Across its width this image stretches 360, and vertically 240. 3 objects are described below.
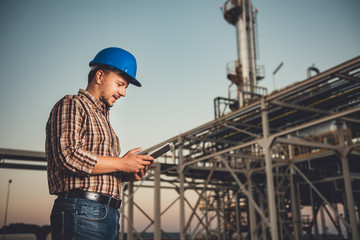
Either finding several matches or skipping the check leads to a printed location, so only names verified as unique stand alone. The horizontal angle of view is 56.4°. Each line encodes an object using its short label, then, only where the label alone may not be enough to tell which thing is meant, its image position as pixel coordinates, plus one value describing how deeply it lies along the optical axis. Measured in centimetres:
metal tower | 2319
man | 200
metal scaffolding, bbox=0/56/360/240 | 1064
